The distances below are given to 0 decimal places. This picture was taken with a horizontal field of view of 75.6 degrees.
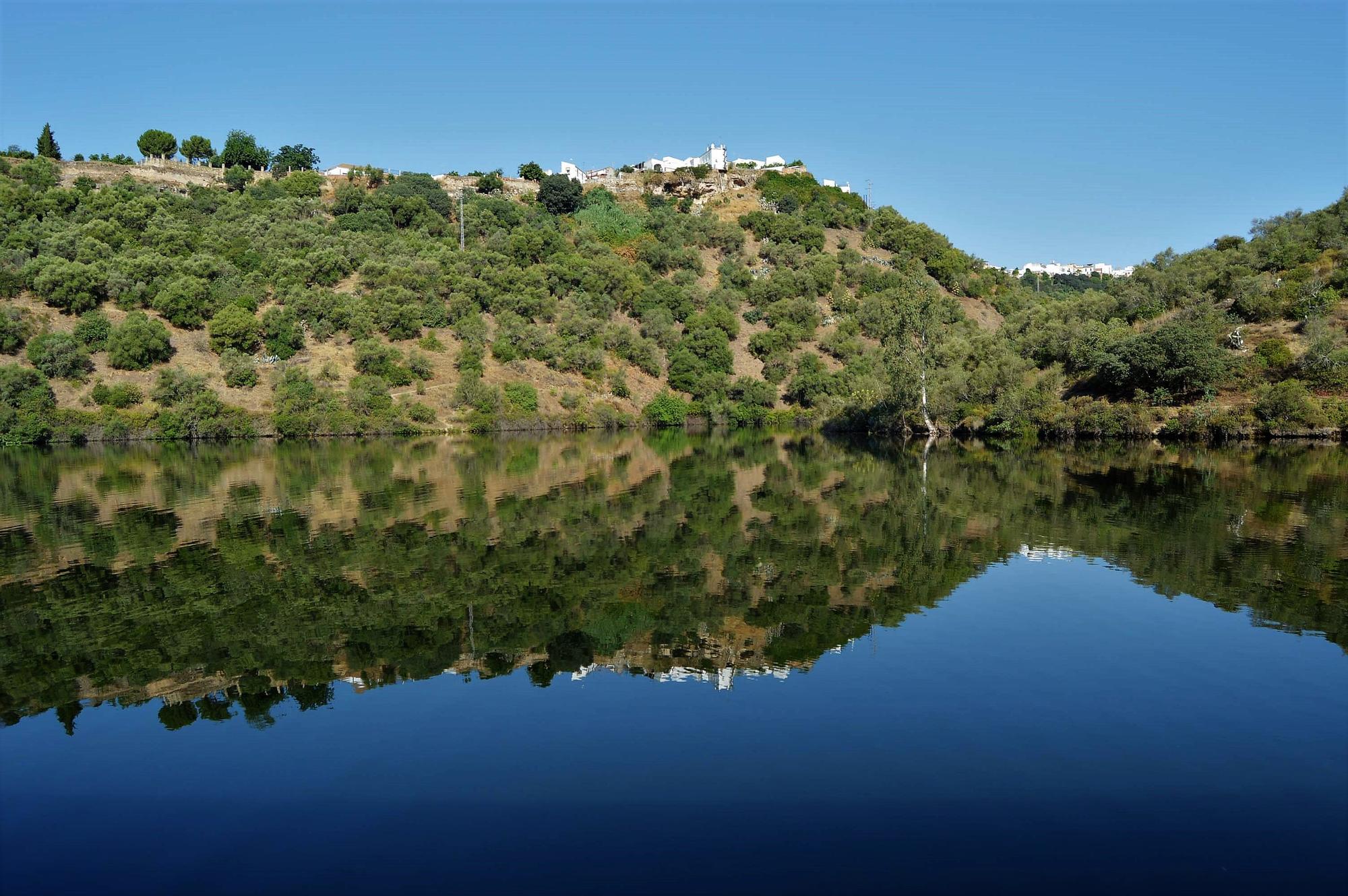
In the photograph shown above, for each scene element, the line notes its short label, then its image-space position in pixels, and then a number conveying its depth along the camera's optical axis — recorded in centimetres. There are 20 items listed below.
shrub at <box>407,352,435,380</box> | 7525
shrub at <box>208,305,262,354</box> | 7350
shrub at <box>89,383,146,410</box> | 6694
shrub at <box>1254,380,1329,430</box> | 5094
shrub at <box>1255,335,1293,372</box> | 5435
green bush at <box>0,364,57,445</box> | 6328
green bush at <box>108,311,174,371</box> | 6944
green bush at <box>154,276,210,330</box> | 7538
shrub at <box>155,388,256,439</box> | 6650
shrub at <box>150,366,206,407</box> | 6762
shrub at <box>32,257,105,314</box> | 7362
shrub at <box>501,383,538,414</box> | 7588
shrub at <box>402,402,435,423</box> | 7125
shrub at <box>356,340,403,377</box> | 7369
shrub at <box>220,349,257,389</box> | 7056
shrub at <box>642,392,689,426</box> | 8419
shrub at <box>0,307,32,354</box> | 6806
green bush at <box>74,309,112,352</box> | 7075
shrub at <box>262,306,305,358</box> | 7488
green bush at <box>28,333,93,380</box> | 6719
